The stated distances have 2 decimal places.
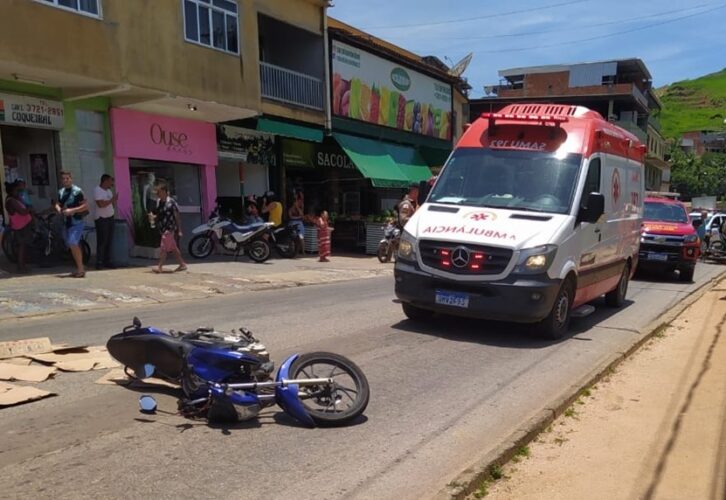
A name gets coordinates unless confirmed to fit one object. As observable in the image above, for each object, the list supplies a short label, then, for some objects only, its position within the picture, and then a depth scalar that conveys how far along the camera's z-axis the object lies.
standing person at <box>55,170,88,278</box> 10.97
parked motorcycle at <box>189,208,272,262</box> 15.52
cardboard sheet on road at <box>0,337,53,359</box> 5.75
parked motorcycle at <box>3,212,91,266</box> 12.49
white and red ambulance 6.89
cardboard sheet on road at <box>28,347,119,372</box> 5.64
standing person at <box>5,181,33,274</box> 11.32
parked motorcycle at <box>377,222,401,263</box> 18.03
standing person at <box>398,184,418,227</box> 16.37
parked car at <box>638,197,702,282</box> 14.62
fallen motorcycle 4.34
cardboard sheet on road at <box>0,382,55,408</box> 4.69
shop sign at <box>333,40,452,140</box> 21.88
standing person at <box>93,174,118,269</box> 12.42
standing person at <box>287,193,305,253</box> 18.05
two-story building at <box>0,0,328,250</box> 12.02
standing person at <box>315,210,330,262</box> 17.25
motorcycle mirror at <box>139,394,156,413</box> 4.44
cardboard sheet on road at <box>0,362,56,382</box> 5.20
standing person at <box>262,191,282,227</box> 17.89
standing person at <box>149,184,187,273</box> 12.19
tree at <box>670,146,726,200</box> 83.69
